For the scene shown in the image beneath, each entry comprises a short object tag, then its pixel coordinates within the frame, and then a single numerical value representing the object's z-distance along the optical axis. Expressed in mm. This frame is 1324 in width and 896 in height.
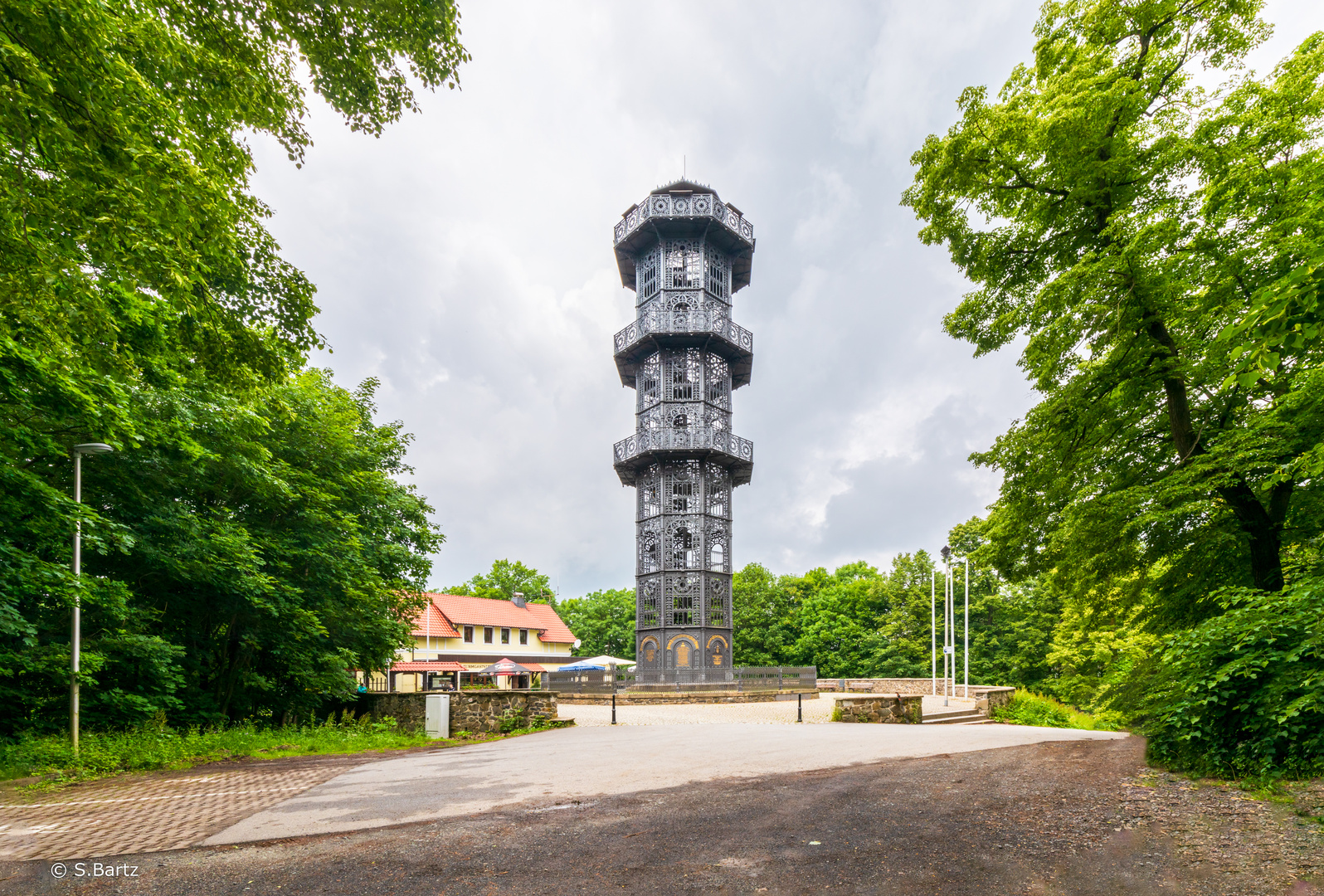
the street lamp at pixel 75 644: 10406
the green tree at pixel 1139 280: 8500
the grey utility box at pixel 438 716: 15875
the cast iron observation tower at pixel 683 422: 30750
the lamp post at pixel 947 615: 27050
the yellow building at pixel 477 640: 41031
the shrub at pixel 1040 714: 22480
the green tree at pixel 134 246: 5730
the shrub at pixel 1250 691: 6184
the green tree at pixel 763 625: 50500
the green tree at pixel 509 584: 69500
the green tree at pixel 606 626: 60938
